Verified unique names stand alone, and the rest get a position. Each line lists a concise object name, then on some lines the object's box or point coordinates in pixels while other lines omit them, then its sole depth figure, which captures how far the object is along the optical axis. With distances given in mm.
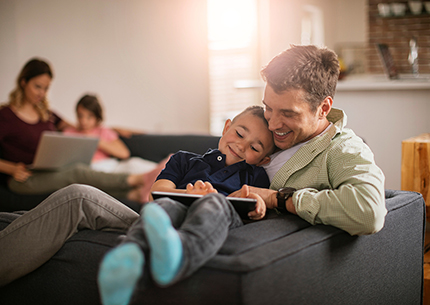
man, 1172
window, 5539
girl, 3043
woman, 2834
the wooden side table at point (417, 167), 1865
